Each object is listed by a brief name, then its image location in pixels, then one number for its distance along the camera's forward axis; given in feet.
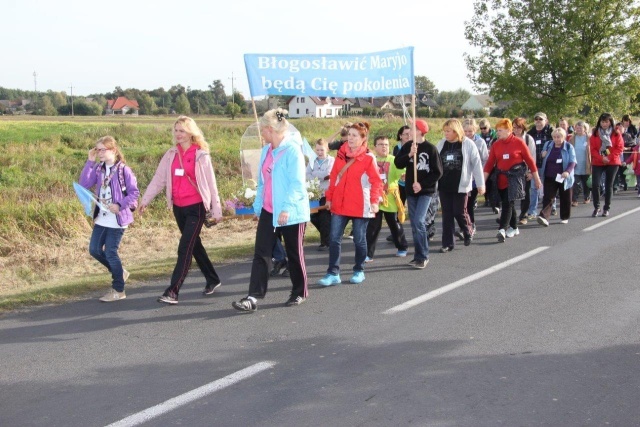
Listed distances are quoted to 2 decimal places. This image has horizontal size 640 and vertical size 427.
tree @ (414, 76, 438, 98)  374.71
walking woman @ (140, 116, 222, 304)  23.86
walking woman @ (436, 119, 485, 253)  32.71
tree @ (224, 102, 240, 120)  234.54
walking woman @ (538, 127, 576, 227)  41.16
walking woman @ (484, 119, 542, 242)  36.68
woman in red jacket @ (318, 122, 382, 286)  26.53
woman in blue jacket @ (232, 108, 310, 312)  22.89
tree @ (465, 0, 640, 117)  73.05
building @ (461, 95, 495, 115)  380.64
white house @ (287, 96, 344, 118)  219.61
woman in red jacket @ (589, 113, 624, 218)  44.50
